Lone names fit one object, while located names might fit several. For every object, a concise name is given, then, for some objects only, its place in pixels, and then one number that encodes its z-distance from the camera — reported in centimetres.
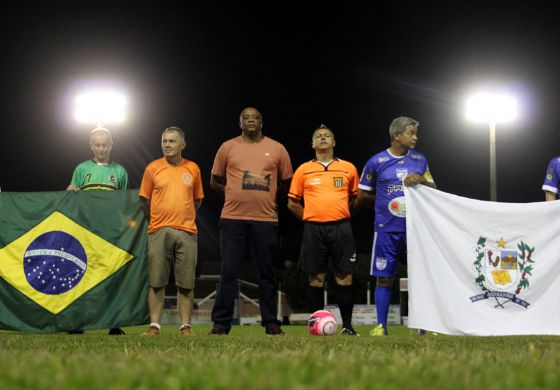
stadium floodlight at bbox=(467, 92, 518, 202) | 1662
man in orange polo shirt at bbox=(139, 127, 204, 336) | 620
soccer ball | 588
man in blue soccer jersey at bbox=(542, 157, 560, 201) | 721
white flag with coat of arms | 580
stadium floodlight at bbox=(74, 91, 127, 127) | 1468
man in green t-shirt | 692
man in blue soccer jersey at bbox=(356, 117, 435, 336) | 638
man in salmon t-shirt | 620
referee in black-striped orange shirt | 637
